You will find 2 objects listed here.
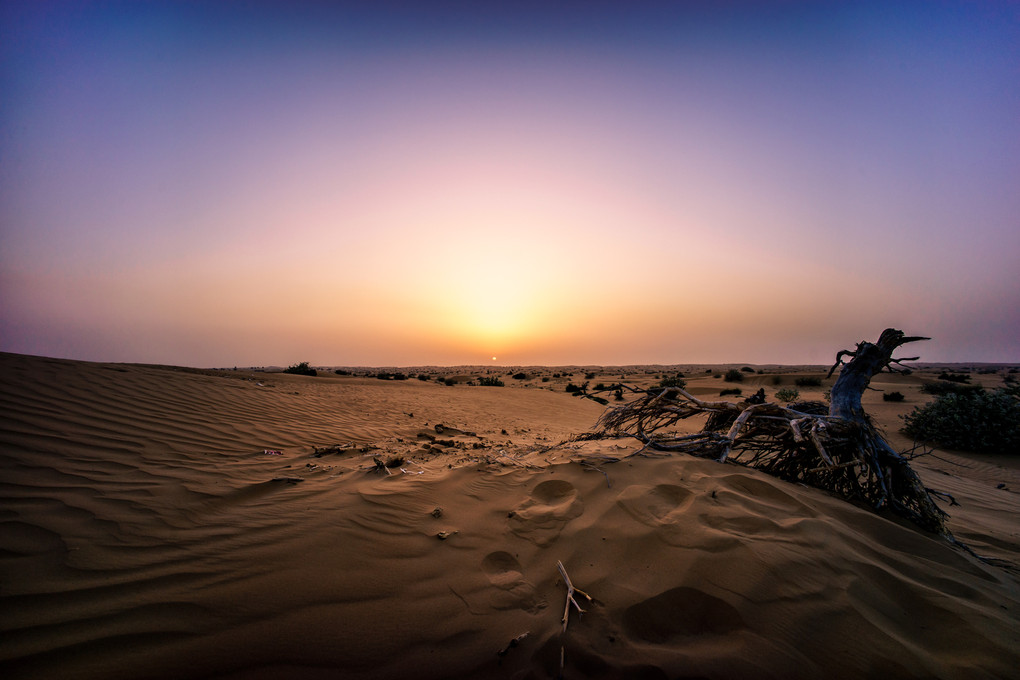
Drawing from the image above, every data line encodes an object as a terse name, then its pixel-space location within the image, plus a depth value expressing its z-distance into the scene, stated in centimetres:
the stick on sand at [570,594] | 184
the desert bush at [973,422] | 748
